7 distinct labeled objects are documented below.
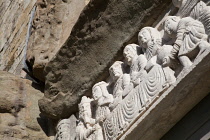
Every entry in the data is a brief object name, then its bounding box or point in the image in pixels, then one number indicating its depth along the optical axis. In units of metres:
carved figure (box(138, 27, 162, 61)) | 4.37
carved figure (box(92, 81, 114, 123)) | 4.74
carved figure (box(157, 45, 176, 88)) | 3.99
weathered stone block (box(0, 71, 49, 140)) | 5.42
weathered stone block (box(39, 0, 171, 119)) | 4.75
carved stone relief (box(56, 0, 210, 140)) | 3.96
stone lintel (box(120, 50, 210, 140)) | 3.81
